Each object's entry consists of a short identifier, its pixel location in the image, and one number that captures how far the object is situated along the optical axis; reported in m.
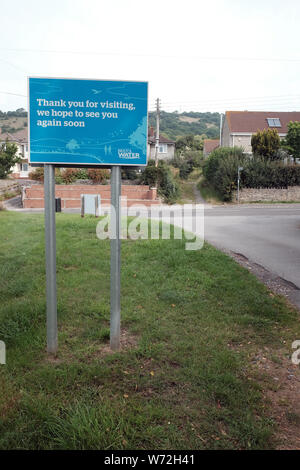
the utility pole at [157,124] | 34.71
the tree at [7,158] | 37.03
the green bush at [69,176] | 33.21
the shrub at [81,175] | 33.66
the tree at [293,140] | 33.50
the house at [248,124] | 44.75
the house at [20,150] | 52.28
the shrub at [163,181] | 31.83
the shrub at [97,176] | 33.41
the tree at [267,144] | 34.06
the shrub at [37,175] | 34.56
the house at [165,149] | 50.22
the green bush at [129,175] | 34.59
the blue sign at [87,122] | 4.02
